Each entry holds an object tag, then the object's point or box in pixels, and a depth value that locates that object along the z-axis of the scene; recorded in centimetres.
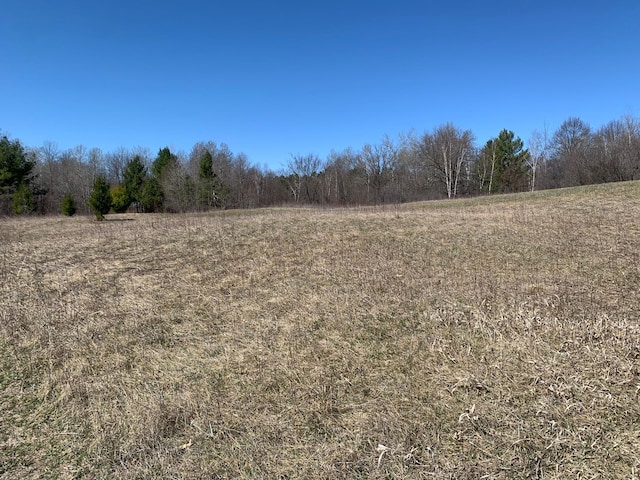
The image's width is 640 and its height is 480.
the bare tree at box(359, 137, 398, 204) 4472
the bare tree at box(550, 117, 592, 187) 3170
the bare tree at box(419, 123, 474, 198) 4112
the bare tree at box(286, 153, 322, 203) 4603
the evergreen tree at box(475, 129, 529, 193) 4066
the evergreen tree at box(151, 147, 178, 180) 3975
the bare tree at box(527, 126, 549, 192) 3875
